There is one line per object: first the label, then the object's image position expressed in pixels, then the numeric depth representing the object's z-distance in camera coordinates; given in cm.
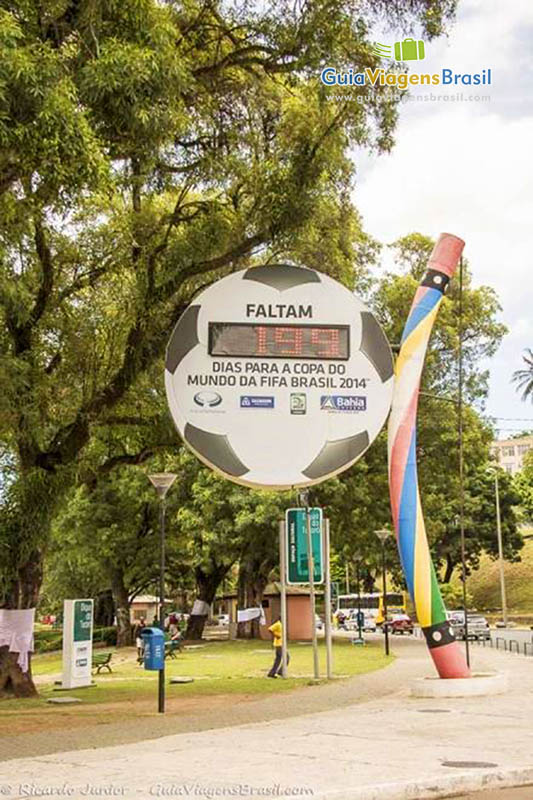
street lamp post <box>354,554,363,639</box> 4054
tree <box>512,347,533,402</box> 7975
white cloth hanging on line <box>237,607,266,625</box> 4250
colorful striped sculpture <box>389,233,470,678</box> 1747
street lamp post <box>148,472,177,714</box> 1588
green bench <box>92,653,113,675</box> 2666
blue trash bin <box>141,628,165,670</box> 1606
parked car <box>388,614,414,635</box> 5488
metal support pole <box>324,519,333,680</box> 2233
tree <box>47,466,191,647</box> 4128
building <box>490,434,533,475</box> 12669
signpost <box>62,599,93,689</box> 2078
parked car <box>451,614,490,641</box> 4453
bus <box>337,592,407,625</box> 6248
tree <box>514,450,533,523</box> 7481
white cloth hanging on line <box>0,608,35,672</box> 1838
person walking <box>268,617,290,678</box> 2247
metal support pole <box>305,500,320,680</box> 2200
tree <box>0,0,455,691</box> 1173
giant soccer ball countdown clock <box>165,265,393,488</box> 1570
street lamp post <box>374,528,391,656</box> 3242
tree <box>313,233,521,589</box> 3581
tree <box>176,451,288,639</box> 3638
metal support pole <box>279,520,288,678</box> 2222
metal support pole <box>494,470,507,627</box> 6065
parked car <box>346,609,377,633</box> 5947
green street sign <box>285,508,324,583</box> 2388
